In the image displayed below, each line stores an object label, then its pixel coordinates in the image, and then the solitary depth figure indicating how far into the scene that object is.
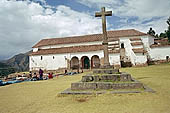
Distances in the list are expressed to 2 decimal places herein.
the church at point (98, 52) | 21.33
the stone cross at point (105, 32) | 7.11
